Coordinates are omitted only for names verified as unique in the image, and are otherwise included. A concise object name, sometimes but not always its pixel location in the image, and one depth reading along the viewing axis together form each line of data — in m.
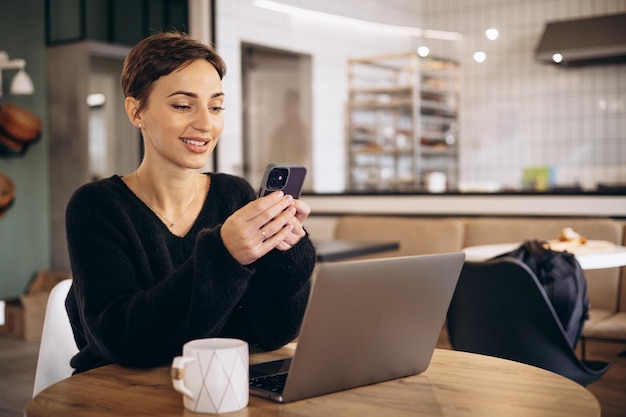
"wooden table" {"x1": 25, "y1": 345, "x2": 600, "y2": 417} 0.94
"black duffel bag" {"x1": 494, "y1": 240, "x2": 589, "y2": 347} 2.56
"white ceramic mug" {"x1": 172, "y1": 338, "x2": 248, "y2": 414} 0.91
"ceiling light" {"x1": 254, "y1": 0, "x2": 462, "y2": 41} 6.29
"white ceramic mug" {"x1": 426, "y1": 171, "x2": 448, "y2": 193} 6.79
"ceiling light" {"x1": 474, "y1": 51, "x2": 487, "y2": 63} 7.04
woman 1.11
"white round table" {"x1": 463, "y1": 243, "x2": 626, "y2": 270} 2.76
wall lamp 5.09
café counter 4.09
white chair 1.45
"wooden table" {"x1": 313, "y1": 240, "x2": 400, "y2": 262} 3.34
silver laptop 0.93
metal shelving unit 7.11
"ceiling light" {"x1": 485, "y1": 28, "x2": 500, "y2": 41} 5.67
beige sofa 3.39
